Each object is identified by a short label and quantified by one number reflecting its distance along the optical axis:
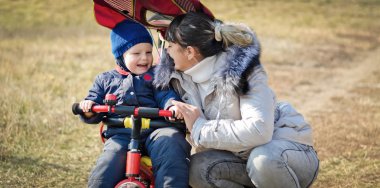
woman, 4.15
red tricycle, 4.02
